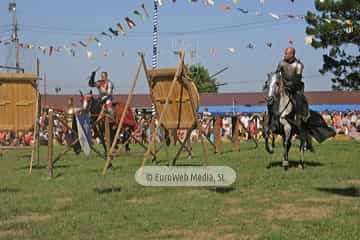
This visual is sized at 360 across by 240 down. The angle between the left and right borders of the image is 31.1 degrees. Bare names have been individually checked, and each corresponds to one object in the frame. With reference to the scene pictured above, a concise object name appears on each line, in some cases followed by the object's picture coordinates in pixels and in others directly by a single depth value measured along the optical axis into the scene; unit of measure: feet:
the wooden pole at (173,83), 38.07
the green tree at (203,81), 301.02
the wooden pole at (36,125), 47.78
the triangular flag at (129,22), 53.36
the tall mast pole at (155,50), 92.27
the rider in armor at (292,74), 44.55
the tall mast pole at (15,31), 69.97
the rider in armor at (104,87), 55.06
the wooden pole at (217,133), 68.28
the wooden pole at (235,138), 71.82
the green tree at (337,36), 84.07
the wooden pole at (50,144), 42.04
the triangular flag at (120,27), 53.22
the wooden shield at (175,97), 40.68
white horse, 44.34
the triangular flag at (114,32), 54.39
